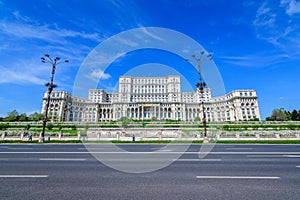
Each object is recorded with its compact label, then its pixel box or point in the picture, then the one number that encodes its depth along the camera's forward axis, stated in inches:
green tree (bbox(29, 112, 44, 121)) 2847.7
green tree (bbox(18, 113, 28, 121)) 2732.5
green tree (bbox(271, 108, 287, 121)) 3147.4
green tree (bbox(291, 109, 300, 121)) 2871.1
